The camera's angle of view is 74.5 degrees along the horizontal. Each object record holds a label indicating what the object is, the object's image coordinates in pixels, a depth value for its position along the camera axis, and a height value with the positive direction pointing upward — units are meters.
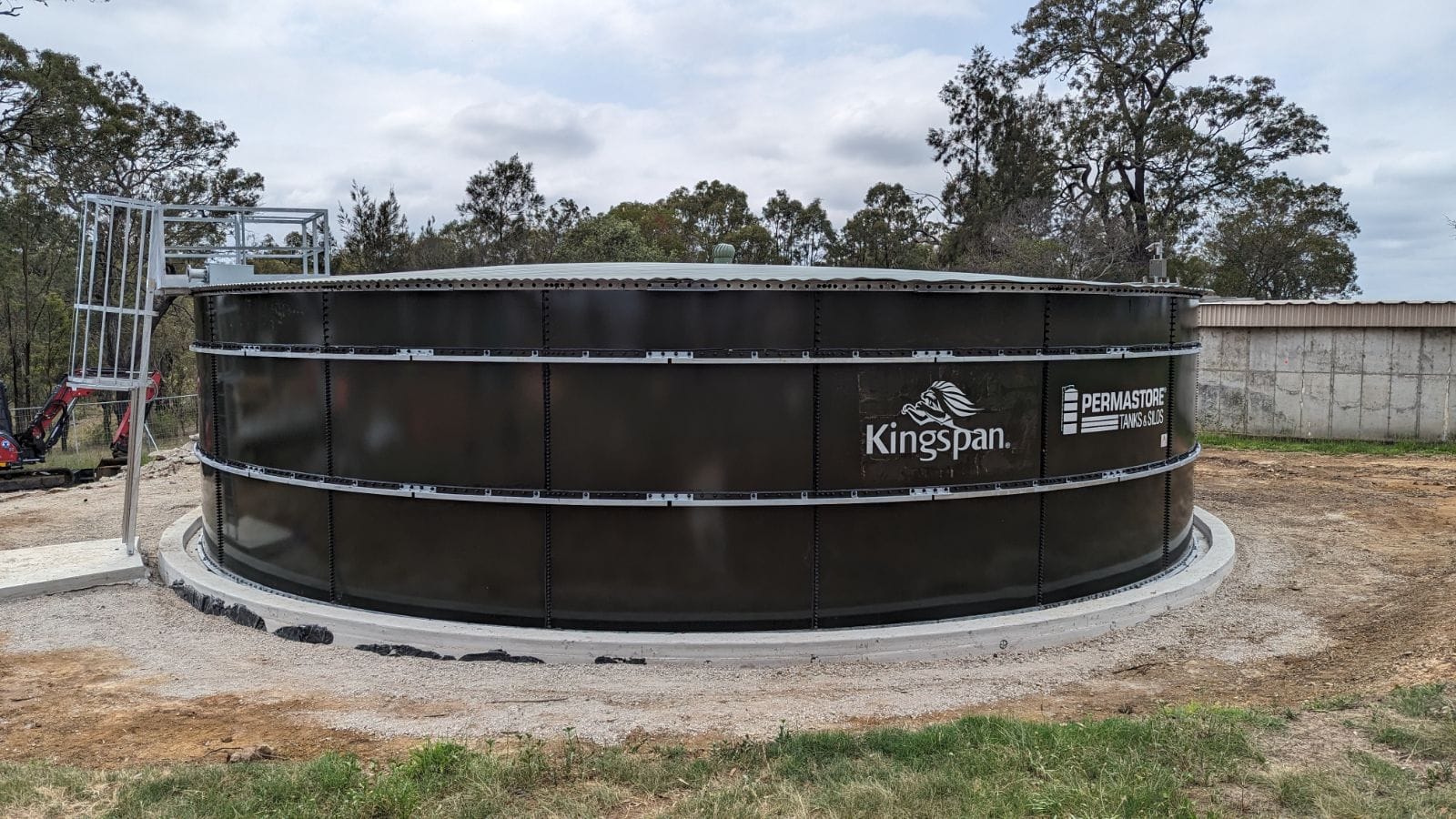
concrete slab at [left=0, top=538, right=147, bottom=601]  10.41 -2.67
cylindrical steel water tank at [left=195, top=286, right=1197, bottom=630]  8.36 -1.01
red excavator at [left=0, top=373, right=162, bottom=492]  19.84 -2.50
